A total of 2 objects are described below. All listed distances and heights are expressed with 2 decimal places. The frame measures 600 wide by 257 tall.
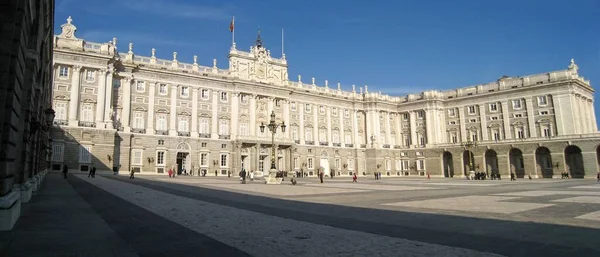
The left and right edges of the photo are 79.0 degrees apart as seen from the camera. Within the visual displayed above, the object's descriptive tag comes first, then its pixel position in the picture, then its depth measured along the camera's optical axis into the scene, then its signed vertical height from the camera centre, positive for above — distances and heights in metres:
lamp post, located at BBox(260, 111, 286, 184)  33.13 -0.10
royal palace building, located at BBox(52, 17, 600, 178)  47.81 +8.39
